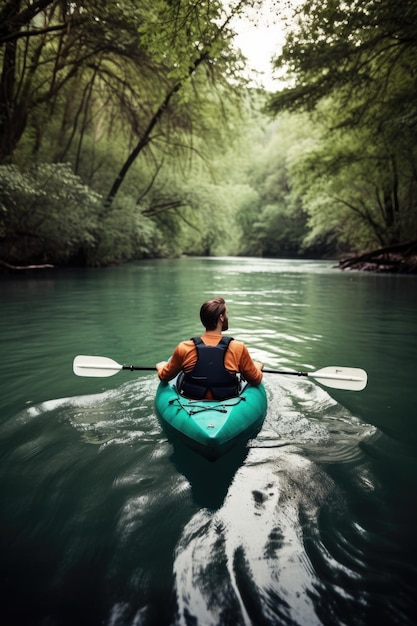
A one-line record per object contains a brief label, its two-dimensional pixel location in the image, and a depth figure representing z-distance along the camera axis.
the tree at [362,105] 7.99
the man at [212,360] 2.83
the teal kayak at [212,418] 2.34
